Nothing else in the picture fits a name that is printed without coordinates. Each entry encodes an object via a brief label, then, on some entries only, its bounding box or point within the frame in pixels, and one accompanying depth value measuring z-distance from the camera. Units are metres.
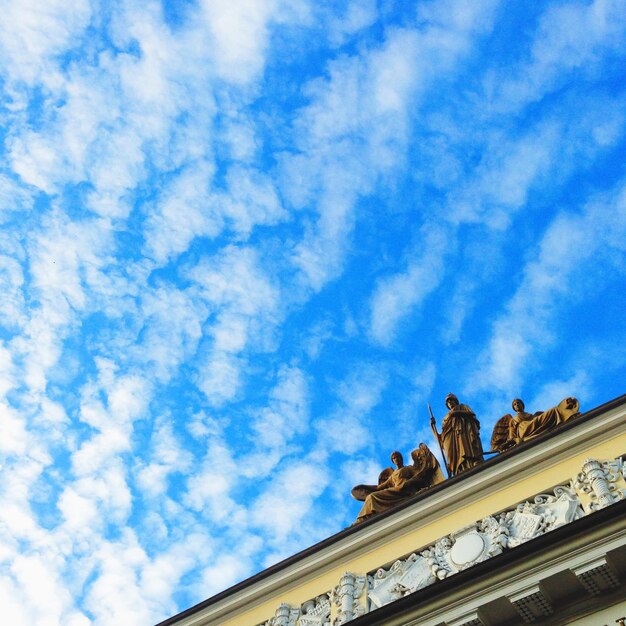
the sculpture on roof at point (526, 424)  13.95
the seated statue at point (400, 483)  14.62
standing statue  14.80
